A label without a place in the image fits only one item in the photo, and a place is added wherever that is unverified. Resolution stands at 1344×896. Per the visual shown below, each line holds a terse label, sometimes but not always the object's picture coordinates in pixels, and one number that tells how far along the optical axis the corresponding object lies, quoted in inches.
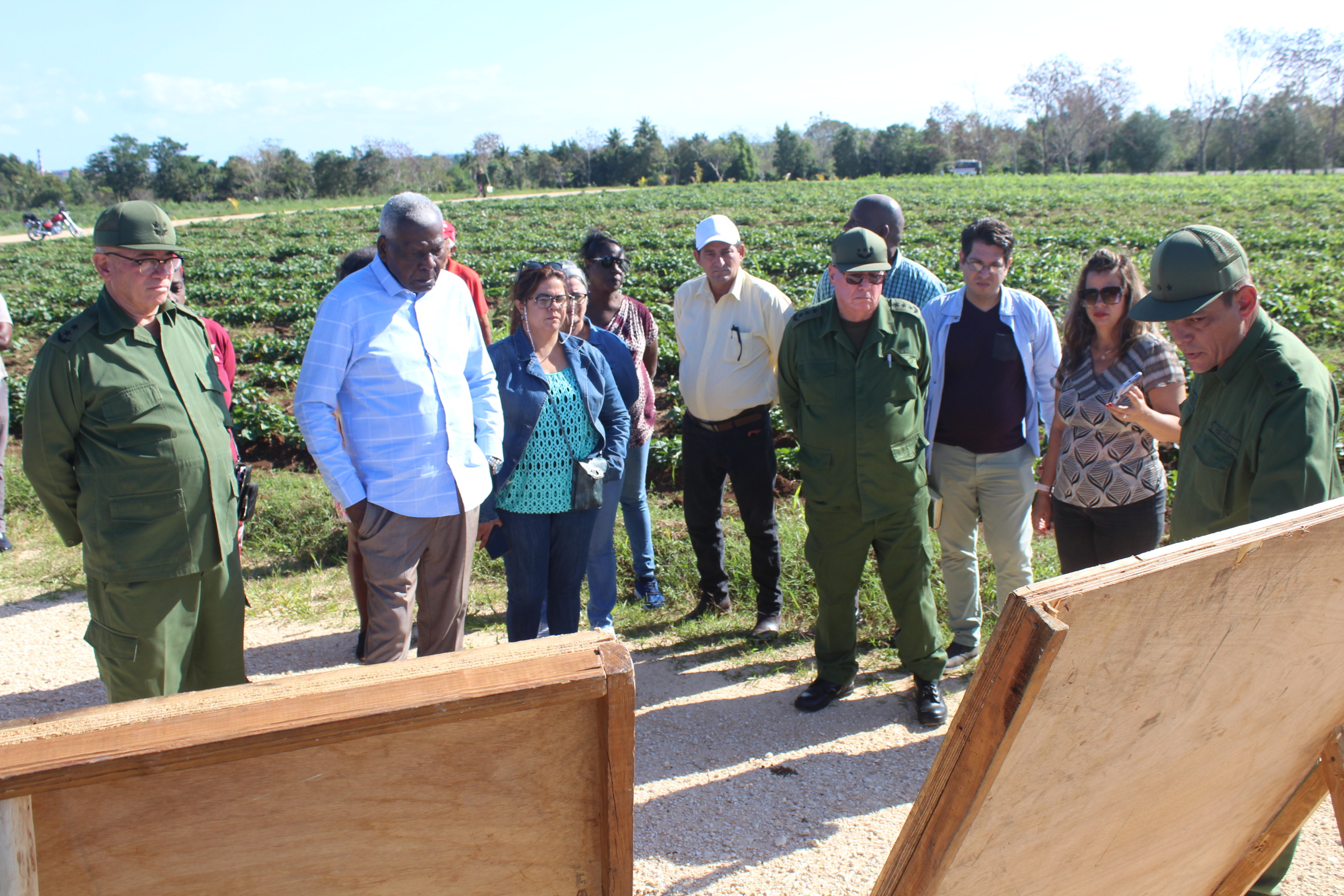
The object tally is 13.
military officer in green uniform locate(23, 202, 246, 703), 106.6
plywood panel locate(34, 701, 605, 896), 38.4
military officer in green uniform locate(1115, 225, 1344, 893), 83.2
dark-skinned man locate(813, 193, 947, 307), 167.0
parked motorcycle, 1403.8
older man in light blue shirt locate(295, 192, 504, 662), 117.0
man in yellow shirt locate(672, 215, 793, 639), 170.1
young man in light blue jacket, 151.2
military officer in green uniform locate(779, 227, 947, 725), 137.5
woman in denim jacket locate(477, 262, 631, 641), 140.9
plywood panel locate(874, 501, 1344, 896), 48.3
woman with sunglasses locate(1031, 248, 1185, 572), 133.6
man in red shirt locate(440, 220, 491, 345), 192.5
